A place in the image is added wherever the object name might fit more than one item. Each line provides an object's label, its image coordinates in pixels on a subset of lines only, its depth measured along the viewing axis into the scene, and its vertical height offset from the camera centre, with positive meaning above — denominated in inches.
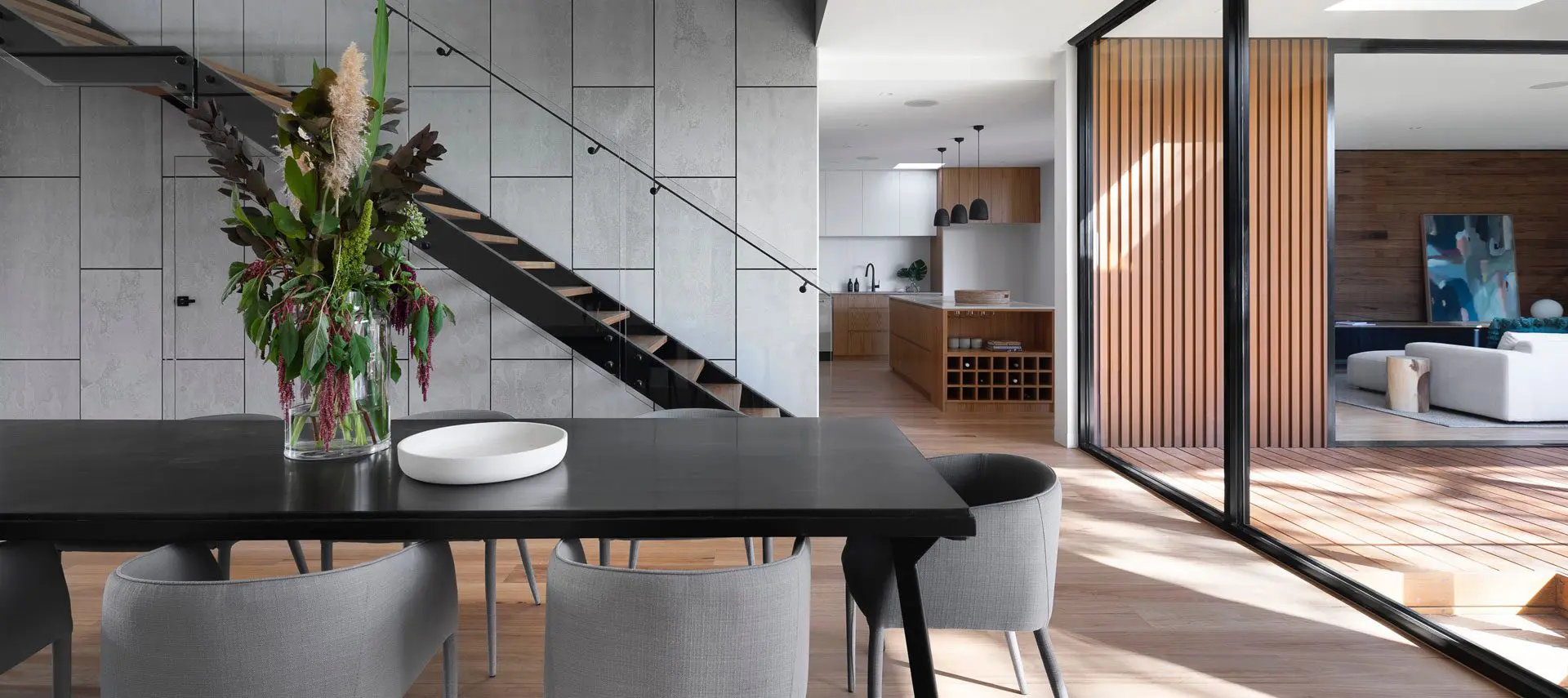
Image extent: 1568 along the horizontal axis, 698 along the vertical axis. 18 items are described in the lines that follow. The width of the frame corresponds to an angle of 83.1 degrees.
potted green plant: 489.7 +41.6
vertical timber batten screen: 215.5 +26.3
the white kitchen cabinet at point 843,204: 471.8 +77.0
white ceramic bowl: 68.5 -8.7
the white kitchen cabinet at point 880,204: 470.9 +76.9
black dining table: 59.5 -10.7
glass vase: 77.1 -5.8
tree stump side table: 253.0 -11.1
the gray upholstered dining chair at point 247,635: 54.1 -17.8
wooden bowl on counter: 310.7 +17.4
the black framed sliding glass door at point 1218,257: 188.9 +22.5
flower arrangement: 72.7 +8.4
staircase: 174.9 +51.4
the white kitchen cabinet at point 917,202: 470.9 +77.7
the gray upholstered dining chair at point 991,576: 75.3 -19.8
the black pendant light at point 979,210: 371.2 +57.9
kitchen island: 303.0 -5.2
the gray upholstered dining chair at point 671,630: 54.6 -17.7
